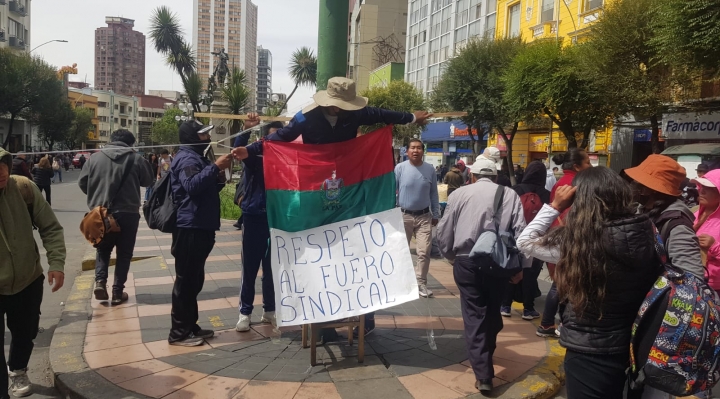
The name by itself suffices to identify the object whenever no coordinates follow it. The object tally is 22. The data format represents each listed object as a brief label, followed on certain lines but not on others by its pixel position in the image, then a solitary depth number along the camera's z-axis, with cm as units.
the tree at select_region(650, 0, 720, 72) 1130
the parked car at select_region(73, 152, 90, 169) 5538
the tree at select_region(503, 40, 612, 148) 1853
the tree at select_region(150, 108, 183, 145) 8888
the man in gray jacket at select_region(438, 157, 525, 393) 381
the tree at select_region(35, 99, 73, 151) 4271
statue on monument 3292
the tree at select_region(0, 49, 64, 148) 3653
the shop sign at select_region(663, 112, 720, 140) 1702
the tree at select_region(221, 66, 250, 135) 1900
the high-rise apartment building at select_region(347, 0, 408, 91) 5959
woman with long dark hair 234
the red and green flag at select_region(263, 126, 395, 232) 424
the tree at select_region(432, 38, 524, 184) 2441
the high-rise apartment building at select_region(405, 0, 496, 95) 3331
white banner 404
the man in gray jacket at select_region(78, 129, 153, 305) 586
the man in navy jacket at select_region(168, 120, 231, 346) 443
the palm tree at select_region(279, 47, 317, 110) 4231
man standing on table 416
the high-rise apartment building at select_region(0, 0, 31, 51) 4634
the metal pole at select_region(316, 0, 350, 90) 468
